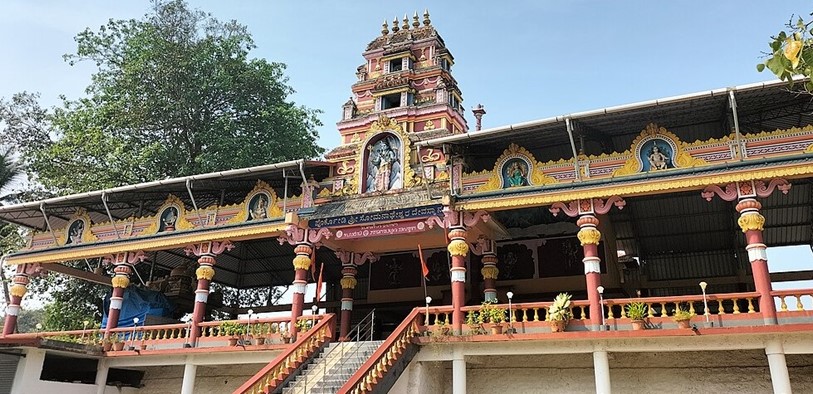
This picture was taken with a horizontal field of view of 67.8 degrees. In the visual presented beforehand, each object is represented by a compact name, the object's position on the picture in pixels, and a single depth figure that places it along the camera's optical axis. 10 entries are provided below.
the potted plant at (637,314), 12.09
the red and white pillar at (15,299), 18.94
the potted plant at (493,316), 13.24
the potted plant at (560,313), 12.65
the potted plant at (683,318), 11.73
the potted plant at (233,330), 15.58
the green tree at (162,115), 26.66
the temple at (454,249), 12.34
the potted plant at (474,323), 13.48
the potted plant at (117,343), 17.00
